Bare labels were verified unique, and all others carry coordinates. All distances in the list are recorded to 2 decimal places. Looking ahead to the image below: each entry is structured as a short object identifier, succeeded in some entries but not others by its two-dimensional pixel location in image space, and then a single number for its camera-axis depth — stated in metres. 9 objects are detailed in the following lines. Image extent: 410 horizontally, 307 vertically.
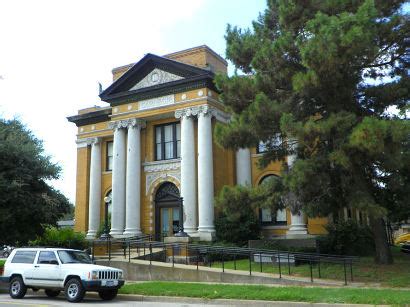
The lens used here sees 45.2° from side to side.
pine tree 16.20
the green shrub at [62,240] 27.55
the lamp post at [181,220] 26.53
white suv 14.77
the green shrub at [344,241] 23.66
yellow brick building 29.09
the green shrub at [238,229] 27.39
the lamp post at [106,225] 27.86
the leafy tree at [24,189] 21.36
